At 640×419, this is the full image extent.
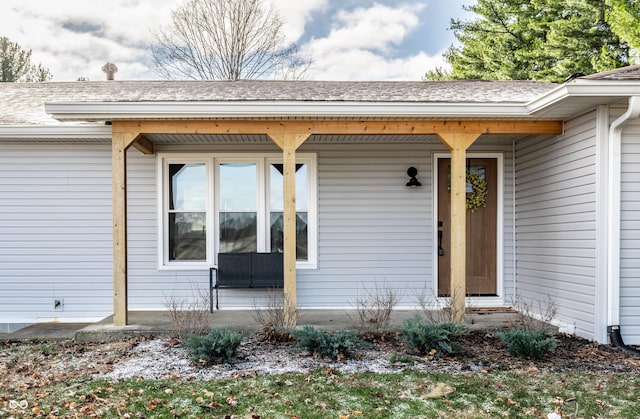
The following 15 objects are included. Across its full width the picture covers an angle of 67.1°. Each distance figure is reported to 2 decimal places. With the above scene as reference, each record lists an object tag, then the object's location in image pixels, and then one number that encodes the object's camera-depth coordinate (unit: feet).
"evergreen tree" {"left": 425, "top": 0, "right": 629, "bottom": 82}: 47.50
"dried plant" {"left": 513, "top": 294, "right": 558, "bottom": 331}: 16.38
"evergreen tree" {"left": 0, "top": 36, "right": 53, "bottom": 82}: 68.23
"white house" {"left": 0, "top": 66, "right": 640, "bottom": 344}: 19.71
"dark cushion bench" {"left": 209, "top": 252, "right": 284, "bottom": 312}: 19.44
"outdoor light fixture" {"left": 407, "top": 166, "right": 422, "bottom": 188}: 20.74
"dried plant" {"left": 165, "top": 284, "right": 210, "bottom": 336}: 15.75
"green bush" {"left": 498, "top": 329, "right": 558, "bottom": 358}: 13.64
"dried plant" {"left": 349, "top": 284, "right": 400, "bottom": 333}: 16.53
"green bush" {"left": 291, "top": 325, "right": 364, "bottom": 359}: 13.84
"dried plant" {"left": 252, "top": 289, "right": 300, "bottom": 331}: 16.42
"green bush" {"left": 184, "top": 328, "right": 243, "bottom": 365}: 13.47
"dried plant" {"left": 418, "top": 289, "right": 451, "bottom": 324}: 16.79
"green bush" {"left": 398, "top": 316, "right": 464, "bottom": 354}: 14.06
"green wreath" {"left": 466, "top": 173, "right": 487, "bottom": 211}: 21.24
